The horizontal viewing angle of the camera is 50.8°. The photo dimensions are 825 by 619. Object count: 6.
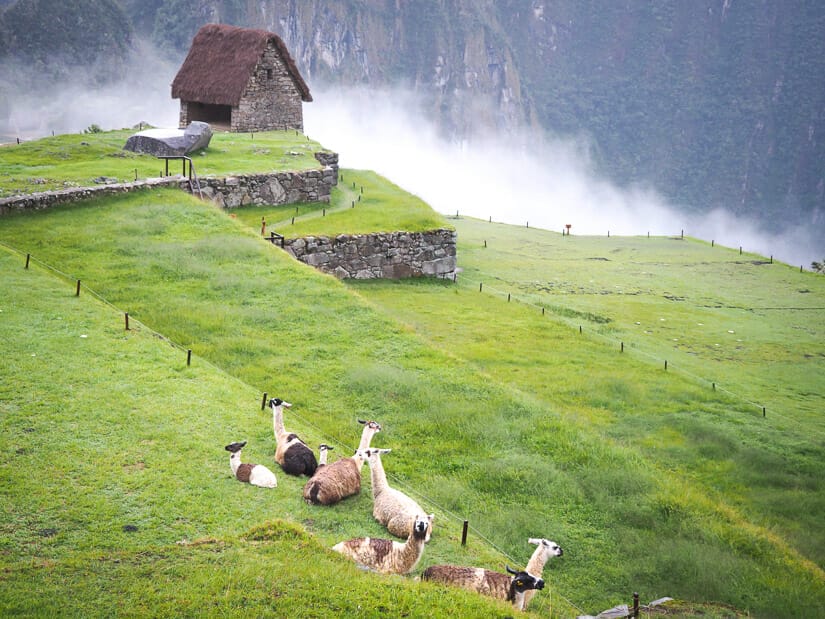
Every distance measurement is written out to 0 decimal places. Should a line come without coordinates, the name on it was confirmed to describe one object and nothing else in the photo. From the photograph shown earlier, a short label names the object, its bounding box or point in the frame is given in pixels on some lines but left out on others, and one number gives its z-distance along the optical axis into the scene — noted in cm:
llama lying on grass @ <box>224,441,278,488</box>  1155
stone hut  4059
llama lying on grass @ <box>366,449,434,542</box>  1105
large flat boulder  3117
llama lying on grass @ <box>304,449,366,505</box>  1144
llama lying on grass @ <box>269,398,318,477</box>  1208
